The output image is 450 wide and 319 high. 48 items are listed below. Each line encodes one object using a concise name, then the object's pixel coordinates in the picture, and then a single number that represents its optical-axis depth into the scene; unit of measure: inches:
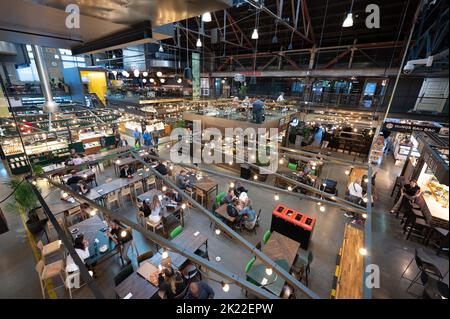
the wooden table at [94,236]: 180.9
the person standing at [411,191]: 249.3
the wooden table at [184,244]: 164.4
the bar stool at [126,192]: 278.3
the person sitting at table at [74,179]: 280.4
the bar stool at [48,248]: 179.0
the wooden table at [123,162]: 363.9
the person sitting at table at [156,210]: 222.7
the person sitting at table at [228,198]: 257.8
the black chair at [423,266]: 137.5
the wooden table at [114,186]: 256.5
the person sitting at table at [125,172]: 305.4
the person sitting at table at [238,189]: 275.6
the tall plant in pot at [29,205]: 213.0
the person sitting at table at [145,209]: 232.7
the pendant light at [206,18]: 231.9
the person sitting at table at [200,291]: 135.6
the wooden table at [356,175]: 344.2
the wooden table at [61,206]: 216.0
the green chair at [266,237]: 203.5
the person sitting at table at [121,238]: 194.2
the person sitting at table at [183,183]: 293.9
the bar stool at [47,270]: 159.5
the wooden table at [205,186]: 283.4
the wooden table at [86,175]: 302.6
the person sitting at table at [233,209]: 228.7
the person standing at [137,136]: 479.5
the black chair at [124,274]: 150.9
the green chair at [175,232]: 194.2
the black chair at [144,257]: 170.2
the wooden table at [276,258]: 146.6
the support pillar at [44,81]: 250.1
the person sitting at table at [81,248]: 170.4
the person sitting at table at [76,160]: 336.5
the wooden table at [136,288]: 137.9
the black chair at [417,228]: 211.6
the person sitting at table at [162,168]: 331.1
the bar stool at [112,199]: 262.4
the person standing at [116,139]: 500.7
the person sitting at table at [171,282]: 140.7
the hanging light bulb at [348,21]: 225.0
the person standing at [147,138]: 456.1
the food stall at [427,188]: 188.7
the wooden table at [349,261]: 141.3
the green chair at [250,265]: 161.0
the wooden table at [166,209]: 233.0
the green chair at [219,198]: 262.6
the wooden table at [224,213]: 223.5
